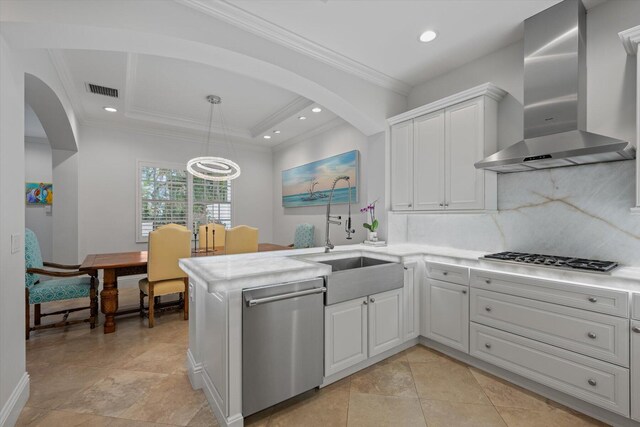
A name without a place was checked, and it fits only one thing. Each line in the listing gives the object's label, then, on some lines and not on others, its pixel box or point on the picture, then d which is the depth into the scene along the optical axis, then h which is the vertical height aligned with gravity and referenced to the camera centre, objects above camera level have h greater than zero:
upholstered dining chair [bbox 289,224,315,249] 5.18 -0.46
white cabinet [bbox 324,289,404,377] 2.00 -0.90
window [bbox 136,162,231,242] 5.12 +0.26
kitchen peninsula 1.61 -0.78
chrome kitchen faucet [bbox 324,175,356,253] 2.57 -0.28
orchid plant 3.33 -0.07
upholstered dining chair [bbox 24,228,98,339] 2.89 -0.80
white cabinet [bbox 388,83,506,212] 2.56 +0.59
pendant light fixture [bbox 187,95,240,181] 3.95 +0.71
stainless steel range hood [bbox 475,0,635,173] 2.02 +0.89
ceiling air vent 3.57 +1.56
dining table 3.06 -0.68
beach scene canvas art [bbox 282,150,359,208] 4.48 +0.56
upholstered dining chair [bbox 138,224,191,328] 3.18 -0.58
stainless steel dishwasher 1.62 -0.79
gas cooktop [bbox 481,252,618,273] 1.82 -0.35
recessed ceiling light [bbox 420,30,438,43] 2.47 +1.54
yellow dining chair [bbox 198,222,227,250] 4.68 -0.38
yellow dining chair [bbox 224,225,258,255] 3.75 -0.38
